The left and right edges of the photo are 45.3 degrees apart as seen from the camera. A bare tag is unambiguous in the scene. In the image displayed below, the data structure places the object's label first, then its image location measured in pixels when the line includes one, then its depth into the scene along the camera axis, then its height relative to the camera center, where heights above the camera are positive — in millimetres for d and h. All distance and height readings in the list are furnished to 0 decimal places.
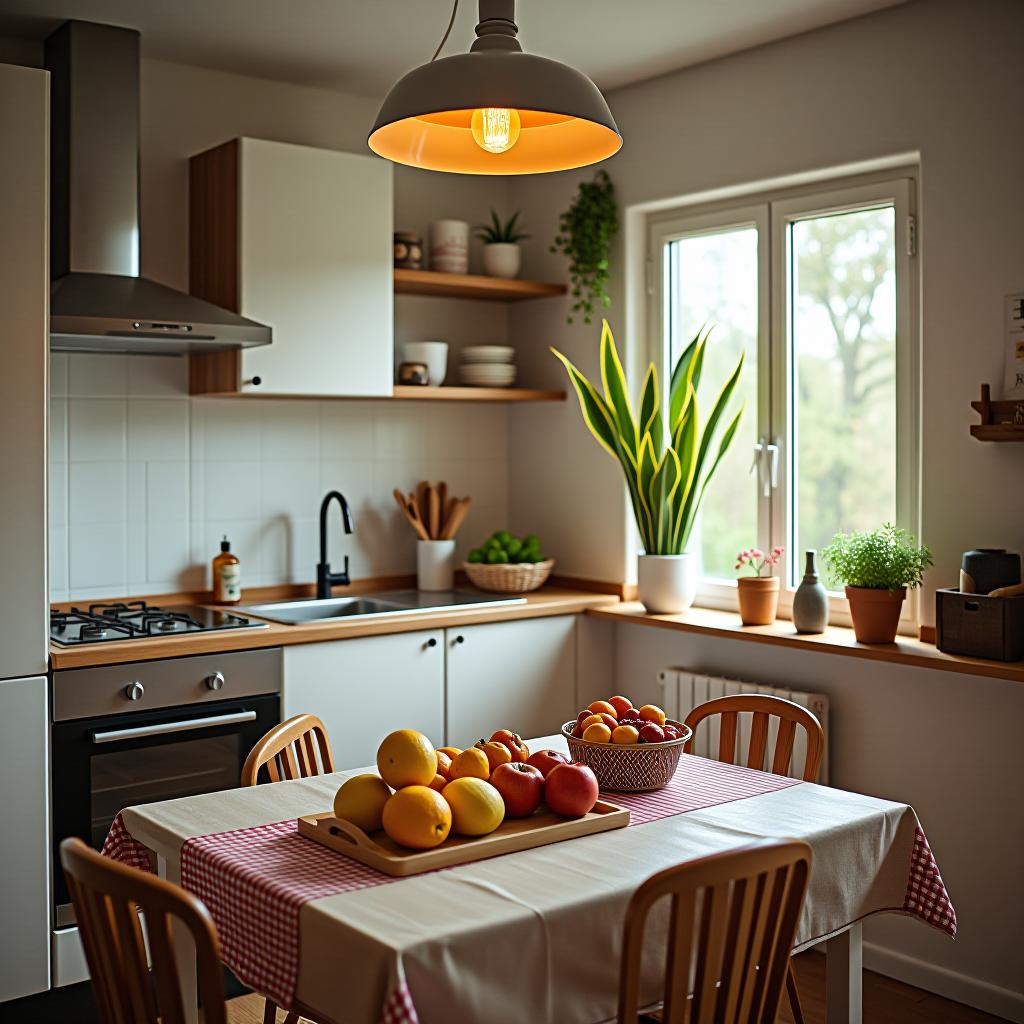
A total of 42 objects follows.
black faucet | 4062 -198
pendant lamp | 1839 +640
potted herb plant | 3262 -200
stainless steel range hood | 3398 +877
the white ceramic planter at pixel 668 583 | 3904 -255
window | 3533 +460
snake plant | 3830 +190
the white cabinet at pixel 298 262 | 3666 +746
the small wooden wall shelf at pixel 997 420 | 3066 +206
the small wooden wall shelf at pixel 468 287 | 4105 +753
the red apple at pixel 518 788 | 2055 -478
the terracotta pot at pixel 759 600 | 3684 -293
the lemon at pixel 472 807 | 1958 -485
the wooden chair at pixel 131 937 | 1578 -583
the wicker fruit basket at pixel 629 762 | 2275 -483
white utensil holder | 4301 -210
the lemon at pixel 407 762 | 2020 -426
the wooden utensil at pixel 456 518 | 4371 -52
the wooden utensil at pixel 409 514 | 4309 -36
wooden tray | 1868 -537
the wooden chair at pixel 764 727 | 2578 -492
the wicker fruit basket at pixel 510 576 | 4168 -250
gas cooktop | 3260 -332
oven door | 3135 -675
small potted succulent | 4387 +894
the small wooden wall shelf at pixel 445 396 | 3943 +369
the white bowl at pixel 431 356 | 4191 +507
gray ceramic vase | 3473 -288
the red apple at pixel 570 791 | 2049 -481
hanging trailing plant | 4184 +921
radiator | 3461 -603
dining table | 1630 -577
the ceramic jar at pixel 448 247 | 4262 +893
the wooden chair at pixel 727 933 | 1653 -609
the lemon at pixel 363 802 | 1996 -486
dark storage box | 2971 -307
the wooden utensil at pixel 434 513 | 4359 -33
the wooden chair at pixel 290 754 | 2488 -529
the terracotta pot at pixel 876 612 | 3275 -297
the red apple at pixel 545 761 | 2156 -456
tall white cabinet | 3027 -27
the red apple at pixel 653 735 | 2307 -437
